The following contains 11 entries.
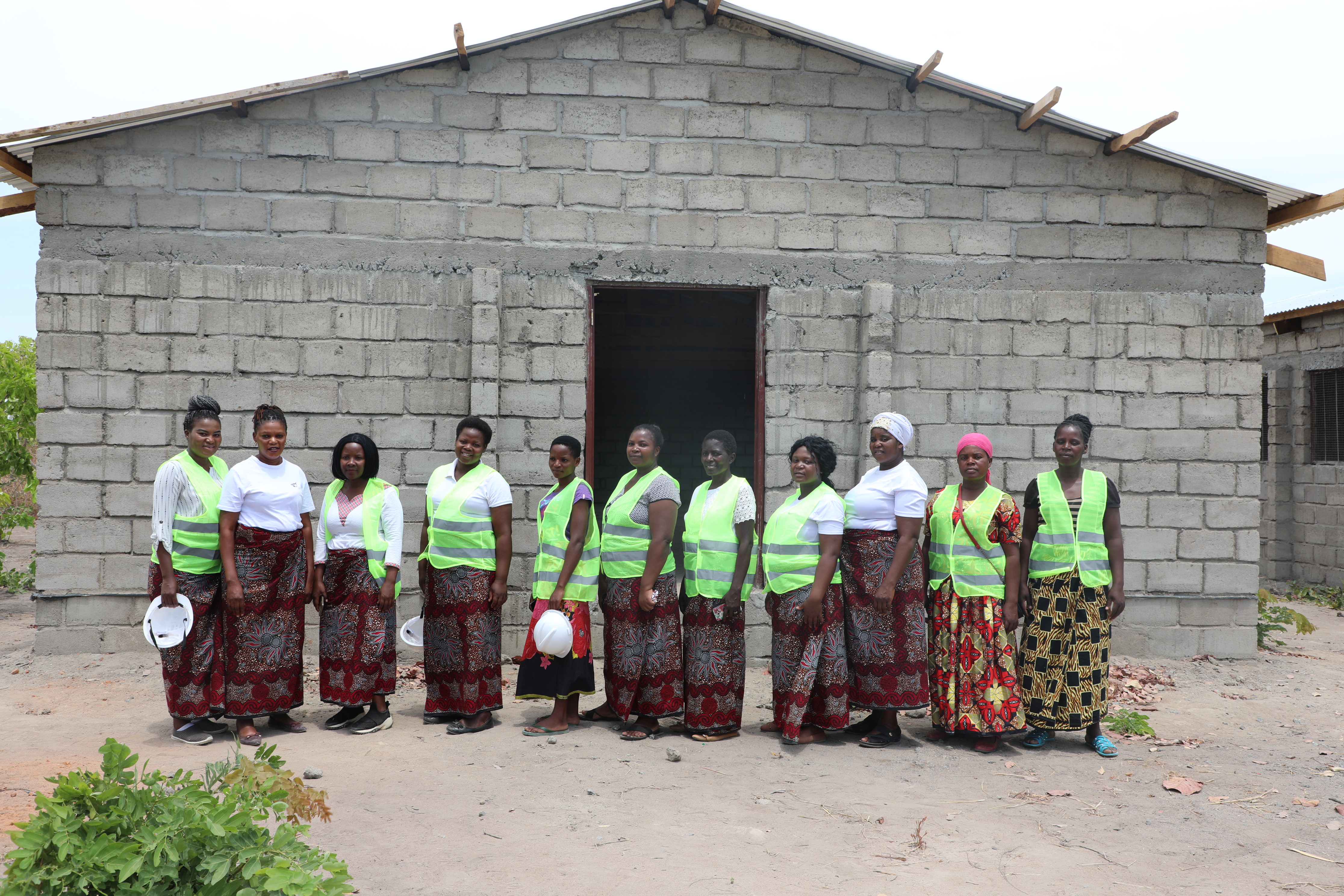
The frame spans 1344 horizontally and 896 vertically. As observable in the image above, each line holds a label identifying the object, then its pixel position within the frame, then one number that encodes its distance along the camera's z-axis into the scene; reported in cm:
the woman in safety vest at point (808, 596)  446
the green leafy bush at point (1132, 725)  488
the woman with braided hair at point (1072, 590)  453
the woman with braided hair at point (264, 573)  445
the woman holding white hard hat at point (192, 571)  437
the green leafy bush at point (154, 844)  220
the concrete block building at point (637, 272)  624
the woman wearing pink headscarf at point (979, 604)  451
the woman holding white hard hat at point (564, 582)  466
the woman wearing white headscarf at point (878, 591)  455
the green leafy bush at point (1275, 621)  755
